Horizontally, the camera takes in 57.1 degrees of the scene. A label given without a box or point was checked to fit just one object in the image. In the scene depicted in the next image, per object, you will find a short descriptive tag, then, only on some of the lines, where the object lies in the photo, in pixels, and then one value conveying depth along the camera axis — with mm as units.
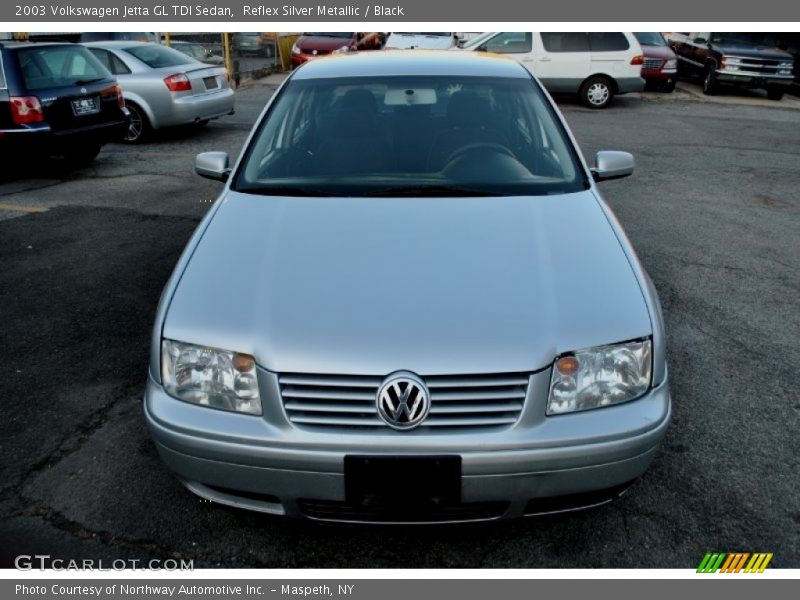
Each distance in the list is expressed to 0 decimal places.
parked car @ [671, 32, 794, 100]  16344
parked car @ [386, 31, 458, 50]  17859
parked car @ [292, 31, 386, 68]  19156
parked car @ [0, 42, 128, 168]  7809
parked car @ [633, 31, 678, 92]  16672
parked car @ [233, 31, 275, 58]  19922
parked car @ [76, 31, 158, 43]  17188
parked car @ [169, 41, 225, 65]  17266
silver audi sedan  10445
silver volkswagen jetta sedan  2230
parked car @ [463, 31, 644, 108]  14633
